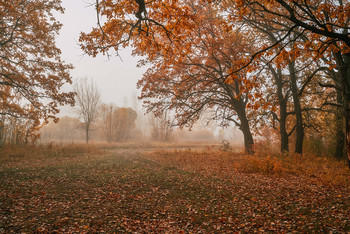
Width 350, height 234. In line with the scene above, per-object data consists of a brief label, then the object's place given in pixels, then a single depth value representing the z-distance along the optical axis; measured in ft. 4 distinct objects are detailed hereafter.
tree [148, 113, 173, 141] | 113.54
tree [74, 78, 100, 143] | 91.35
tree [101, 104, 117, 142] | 116.11
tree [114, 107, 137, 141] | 118.52
